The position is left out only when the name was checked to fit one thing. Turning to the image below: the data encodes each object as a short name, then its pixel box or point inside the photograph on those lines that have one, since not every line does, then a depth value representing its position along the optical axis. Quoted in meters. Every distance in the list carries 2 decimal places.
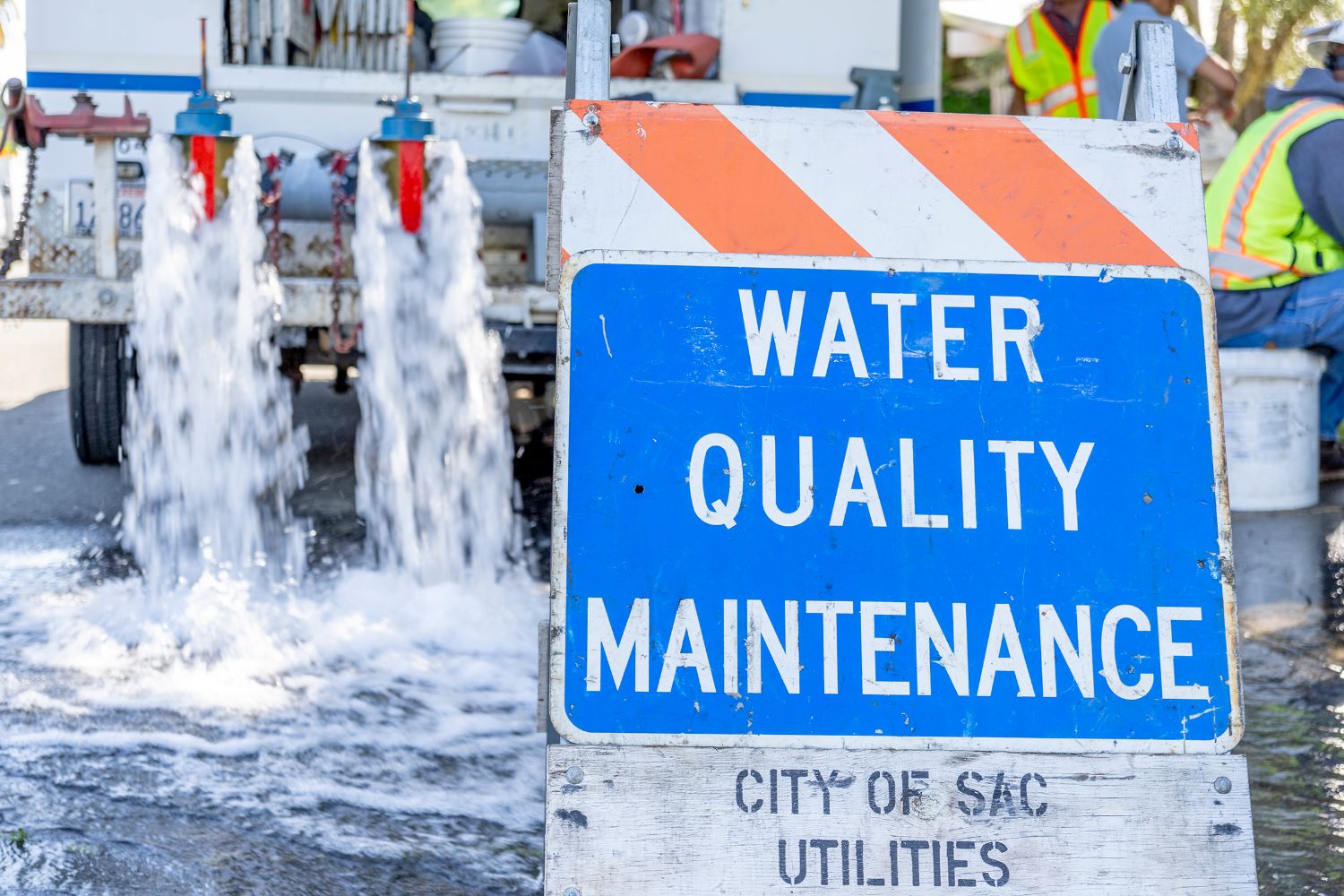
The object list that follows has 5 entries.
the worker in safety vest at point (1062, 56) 14.57
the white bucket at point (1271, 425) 10.11
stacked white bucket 12.37
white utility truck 10.40
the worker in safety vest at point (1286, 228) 10.08
